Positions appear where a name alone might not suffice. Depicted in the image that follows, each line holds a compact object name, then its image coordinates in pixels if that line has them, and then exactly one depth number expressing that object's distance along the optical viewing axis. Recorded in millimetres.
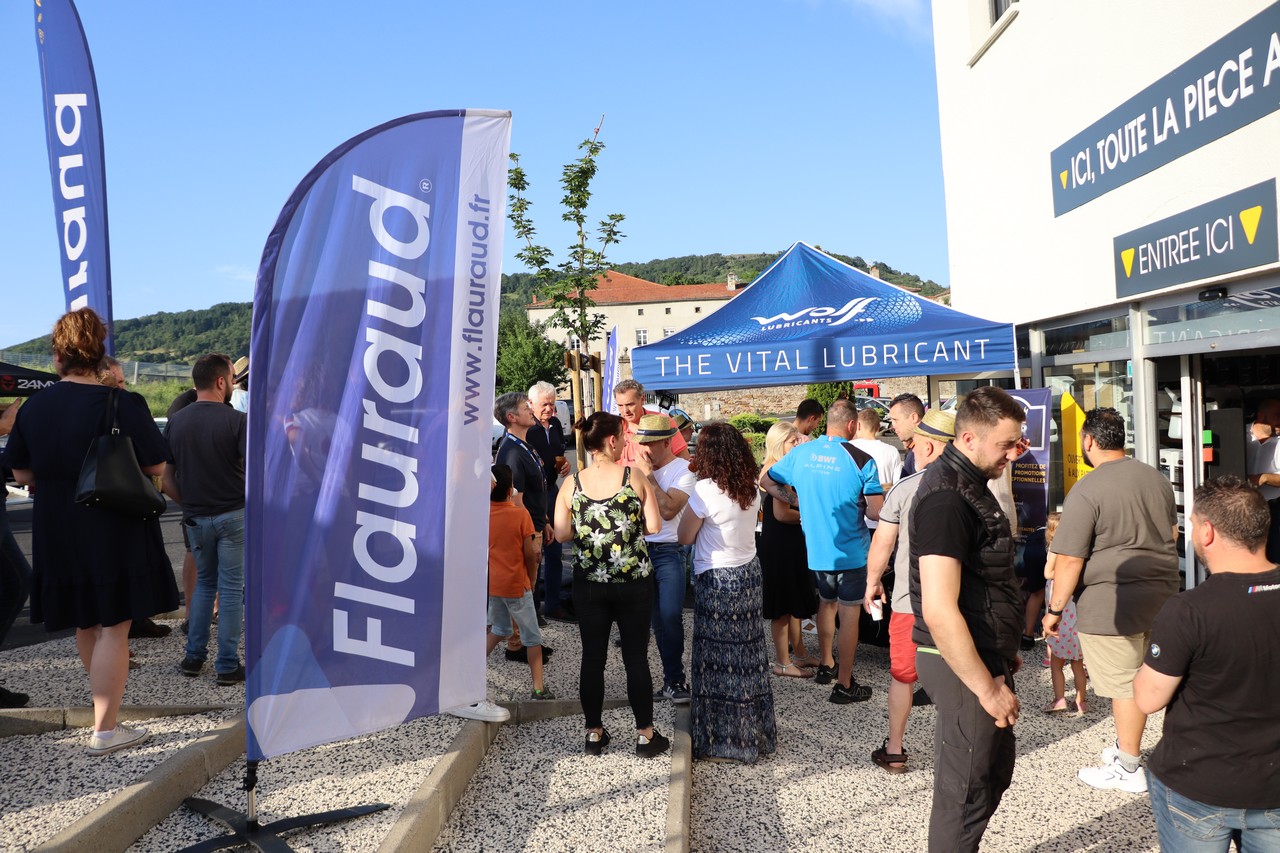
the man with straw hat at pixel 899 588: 4363
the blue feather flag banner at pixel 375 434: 2990
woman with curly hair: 4516
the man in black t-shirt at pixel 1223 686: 2355
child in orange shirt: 5172
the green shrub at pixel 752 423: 37316
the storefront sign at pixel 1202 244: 4902
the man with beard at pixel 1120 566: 4203
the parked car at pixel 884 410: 29003
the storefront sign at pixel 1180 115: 4809
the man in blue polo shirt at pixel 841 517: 5391
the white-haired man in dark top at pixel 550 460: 6828
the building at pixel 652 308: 83125
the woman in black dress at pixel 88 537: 3730
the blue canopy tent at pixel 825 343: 6645
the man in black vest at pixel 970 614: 2660
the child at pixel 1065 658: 5094
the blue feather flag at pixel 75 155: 5223
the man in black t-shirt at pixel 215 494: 4898
